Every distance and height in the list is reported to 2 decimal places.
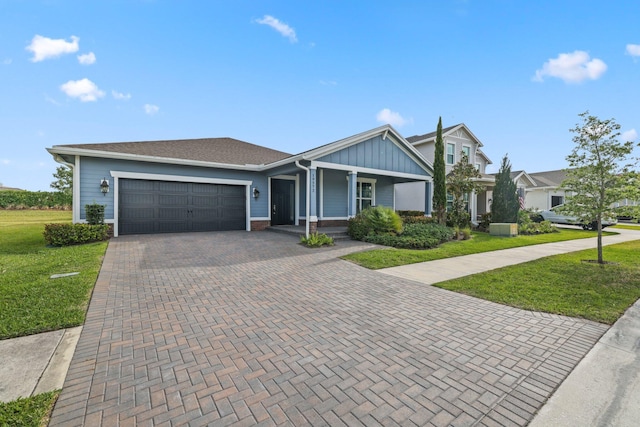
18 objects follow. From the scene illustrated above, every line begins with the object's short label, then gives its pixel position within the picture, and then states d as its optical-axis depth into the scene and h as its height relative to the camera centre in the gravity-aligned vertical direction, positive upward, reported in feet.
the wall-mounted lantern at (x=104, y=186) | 34.60 +2.84
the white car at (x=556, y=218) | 56.65 -1.83
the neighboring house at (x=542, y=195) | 85.92 +4.78
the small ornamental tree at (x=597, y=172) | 22.53 +3.22
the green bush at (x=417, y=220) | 43.56 -1.58
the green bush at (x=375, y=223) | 36.09 -1.75
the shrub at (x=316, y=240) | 31.19 -3.52
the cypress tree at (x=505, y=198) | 50.26 +2.20
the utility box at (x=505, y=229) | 44.61 -3.09
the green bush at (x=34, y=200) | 91.35 +3.00
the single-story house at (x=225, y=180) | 34.81 +4.29
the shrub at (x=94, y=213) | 32.32 -0.49
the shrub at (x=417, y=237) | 32.04 -3.36
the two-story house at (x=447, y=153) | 60.49 +13.01
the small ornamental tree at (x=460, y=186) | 45.88 +4.04
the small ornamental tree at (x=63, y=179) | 103.24 +11.01
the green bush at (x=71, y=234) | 28.89 -2.65
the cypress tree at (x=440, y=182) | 44.65 +4.54
